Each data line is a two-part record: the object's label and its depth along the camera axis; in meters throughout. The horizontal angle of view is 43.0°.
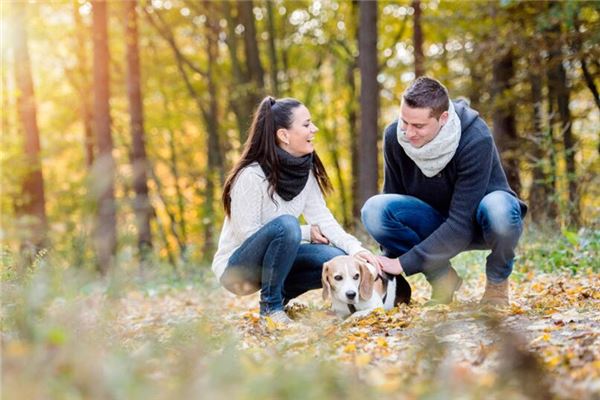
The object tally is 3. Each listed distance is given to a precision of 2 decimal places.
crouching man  4.94
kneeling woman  5.22
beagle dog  5.05
